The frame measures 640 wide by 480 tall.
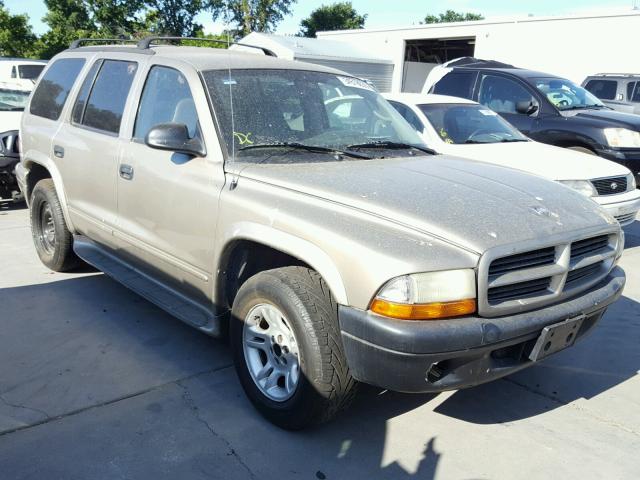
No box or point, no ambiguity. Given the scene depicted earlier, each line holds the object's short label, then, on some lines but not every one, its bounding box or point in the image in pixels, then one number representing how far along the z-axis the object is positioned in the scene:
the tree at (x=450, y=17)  55.88
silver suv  13.49
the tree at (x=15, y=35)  28.08
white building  17.88
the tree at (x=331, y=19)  50.59
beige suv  2.65
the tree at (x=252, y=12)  40.78
